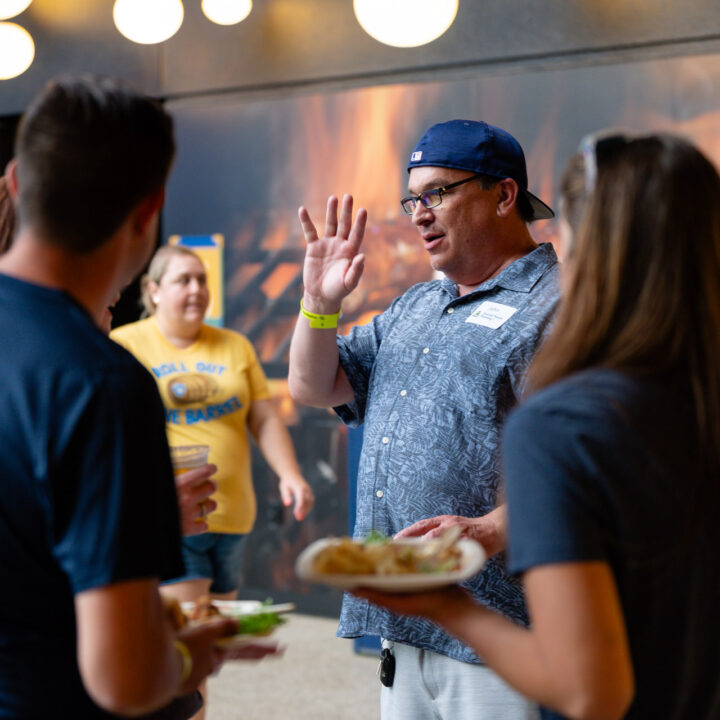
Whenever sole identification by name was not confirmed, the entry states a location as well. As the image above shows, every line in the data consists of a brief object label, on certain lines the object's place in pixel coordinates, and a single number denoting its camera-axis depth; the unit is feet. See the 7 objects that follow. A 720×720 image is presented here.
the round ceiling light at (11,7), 19.08
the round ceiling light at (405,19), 15.14
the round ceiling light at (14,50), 19.11
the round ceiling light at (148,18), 17.53
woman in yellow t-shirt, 12.23
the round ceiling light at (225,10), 18.02
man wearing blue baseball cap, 6.77
